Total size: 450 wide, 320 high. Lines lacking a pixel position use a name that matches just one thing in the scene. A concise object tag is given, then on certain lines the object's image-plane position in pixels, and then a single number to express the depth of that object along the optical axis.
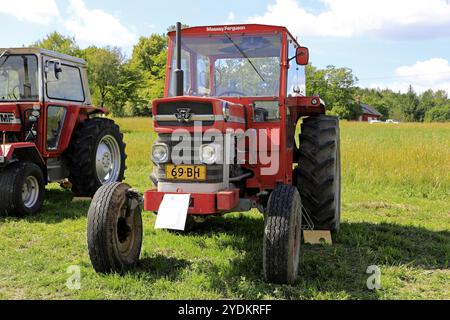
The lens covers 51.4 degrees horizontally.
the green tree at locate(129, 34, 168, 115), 36.75
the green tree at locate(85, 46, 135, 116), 35.19
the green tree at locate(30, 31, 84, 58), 34.81
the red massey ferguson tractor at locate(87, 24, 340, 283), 3.77
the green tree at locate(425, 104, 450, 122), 90.46
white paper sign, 3.61
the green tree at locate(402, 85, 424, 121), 96.38
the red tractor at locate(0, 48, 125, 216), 6.17
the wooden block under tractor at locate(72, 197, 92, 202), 7.38
